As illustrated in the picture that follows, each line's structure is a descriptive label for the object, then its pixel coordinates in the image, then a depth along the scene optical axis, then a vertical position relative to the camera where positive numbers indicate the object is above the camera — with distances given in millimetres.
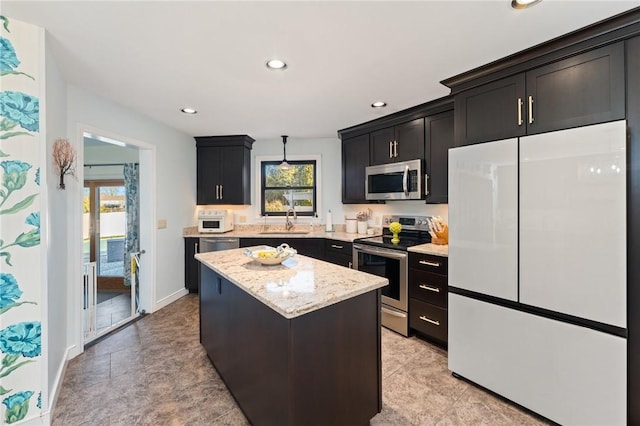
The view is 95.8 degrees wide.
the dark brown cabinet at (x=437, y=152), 2996 +640
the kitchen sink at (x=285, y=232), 4486 -313
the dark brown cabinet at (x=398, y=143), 3264 +834
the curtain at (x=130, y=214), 4445 -21
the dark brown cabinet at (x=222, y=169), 4516 +677
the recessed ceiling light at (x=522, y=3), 1489 +1085
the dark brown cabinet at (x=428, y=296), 2683 -822
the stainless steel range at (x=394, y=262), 3020 -564
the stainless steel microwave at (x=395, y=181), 3264 +373
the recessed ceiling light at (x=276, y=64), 2113 +1106
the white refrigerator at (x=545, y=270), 1592 -378
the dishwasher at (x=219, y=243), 4293 -457
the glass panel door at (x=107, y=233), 4566 -327
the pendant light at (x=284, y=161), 4748 +846
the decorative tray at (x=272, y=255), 2107 -324
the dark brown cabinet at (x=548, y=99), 1650 +738
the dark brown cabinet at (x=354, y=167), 3926 +636
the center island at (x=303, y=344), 1398 -723
